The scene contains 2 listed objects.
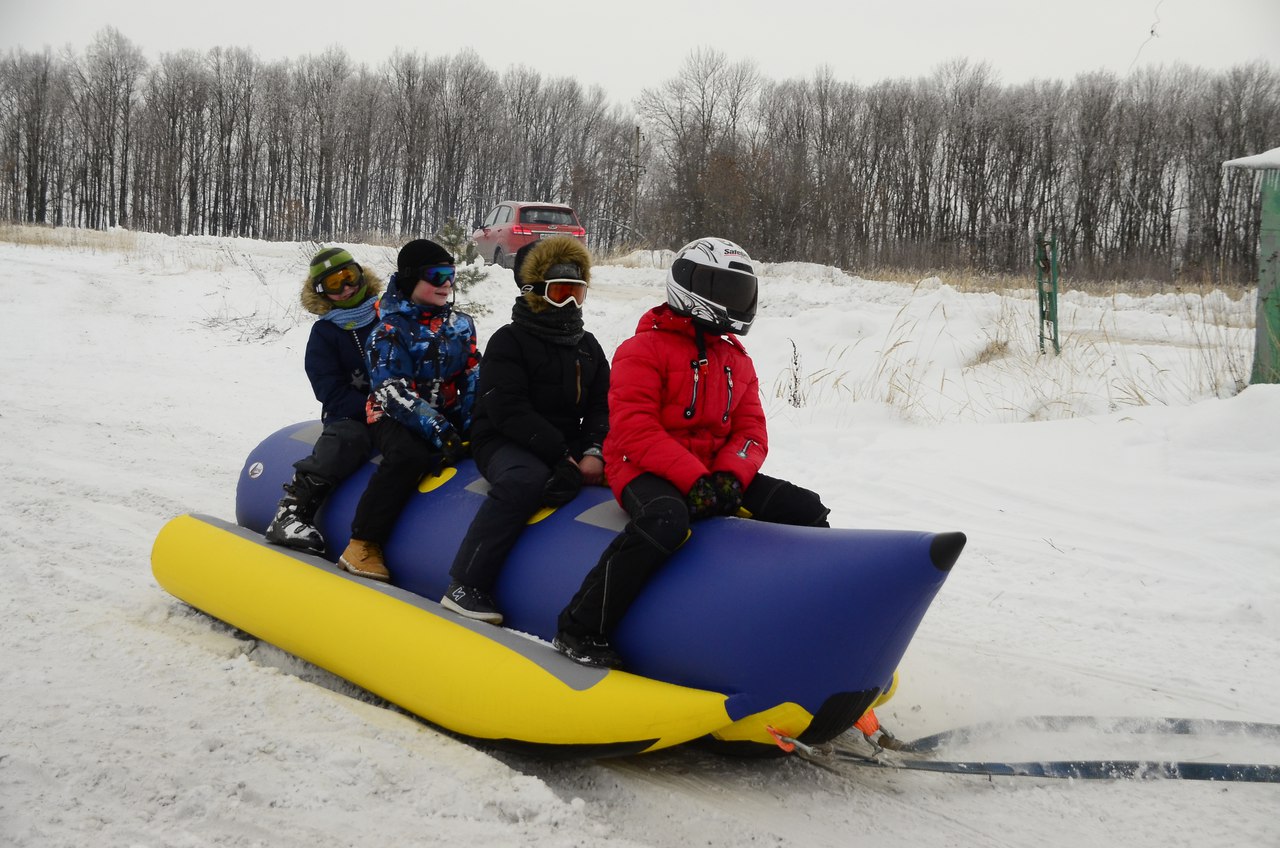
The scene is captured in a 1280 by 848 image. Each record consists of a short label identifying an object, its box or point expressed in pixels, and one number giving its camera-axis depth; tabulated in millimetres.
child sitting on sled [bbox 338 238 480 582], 3957
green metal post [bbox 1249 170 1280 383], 6828
